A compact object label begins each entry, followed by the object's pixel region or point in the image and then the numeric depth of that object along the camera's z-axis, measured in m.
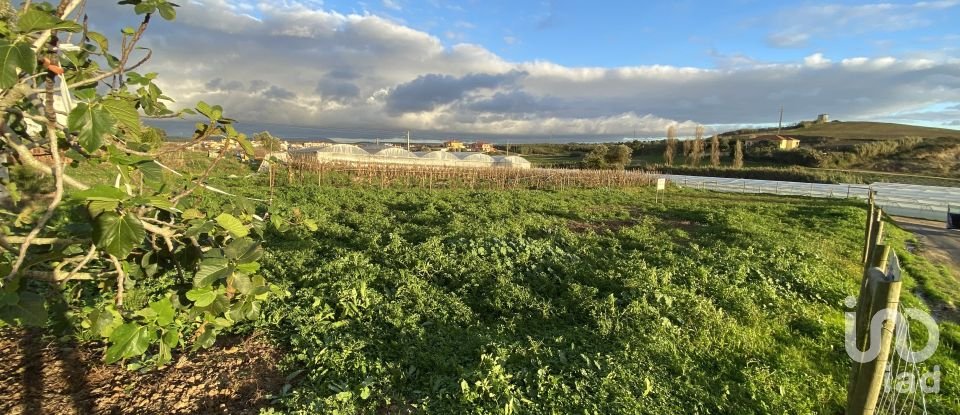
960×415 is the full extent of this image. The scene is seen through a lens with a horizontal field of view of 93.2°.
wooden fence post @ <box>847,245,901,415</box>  2.29
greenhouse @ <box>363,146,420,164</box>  39.03
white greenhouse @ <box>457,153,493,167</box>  42.00
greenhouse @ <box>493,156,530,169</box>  41.50
